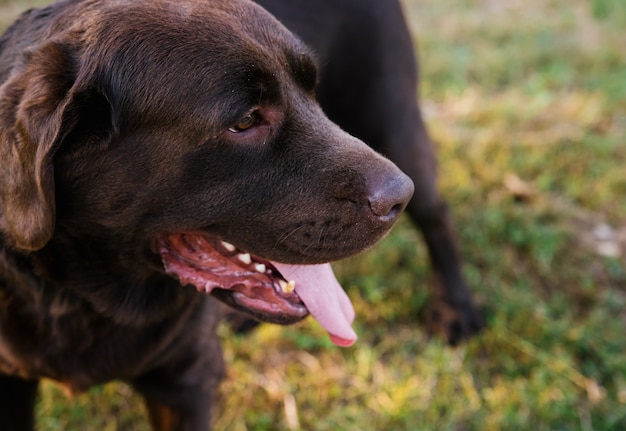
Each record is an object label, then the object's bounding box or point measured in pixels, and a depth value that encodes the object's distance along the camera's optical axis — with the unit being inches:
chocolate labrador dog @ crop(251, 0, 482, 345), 39.3
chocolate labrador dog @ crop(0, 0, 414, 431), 29.1
